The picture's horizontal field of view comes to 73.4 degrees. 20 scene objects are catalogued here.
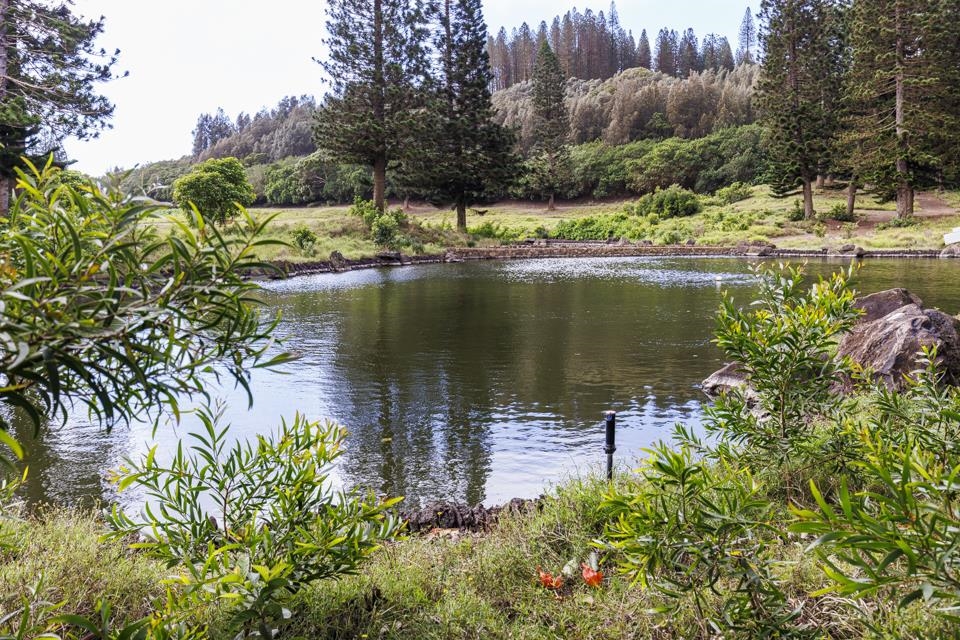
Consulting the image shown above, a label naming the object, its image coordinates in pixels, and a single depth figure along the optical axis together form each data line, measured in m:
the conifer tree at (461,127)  34.31
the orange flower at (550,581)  2.67
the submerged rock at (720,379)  7.68
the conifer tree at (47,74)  17.25
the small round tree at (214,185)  24.55
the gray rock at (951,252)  23.06
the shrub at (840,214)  33.31
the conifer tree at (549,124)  48.84
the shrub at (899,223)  30.02
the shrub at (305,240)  24.17
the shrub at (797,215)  34.38
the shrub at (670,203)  41.22
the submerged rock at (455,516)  4.36
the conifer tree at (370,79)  30.92
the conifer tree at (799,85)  33.78
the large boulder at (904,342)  6.36
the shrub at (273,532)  1.86
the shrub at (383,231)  28.91
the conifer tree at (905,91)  28.70
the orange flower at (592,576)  2.50
